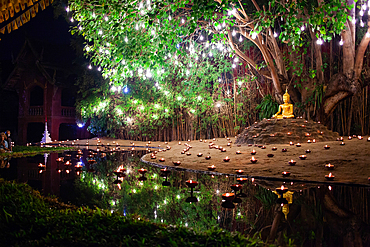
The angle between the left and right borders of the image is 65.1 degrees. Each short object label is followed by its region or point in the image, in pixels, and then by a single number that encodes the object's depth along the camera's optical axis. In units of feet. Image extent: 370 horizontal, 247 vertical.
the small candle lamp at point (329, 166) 15.38
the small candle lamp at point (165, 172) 17.37
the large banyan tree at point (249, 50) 20.99
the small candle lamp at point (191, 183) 12.64
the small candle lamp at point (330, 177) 14.06
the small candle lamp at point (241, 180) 13.50
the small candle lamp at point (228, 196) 11.18
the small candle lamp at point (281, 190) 11.71
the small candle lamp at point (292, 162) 16.79
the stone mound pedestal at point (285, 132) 26.49
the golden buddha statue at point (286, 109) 29.73
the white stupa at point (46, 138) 53.26
